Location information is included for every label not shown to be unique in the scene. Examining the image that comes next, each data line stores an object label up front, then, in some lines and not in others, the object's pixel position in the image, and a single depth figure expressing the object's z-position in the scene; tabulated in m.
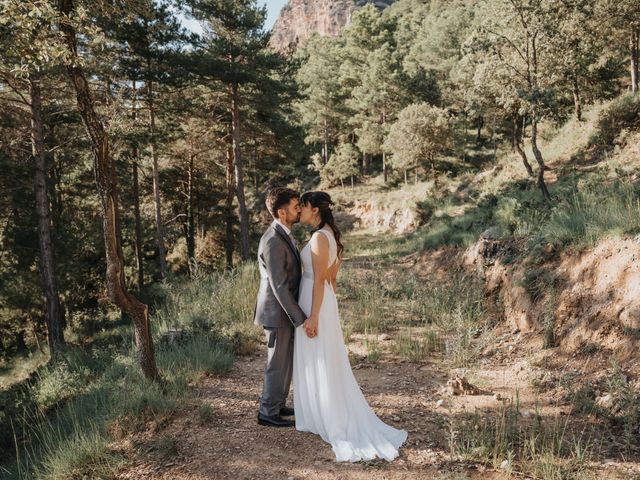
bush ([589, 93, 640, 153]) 14.68
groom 3.92
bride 3.87
